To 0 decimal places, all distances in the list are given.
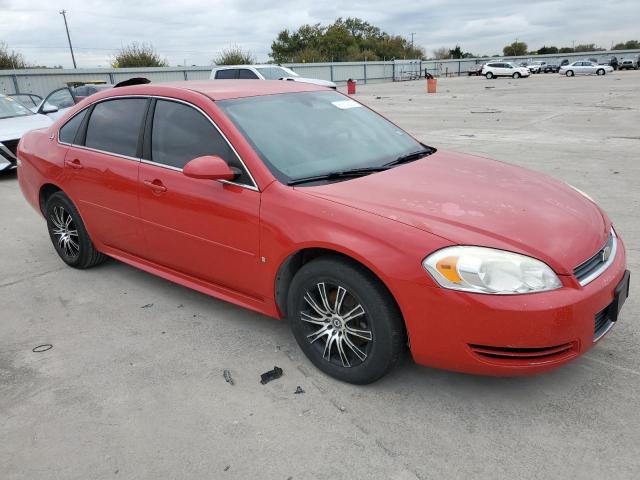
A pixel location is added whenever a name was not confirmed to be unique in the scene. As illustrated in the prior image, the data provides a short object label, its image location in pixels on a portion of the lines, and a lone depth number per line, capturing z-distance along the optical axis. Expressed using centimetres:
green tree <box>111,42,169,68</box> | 3816
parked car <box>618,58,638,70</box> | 5341
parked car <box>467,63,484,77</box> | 5918
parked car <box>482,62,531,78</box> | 4838
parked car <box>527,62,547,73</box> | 6075
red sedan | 245
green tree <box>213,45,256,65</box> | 4223
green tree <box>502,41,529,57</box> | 10081
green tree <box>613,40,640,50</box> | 8718
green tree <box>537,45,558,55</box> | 9550
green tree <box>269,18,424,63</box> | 7641
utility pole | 7453
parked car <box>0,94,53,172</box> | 889
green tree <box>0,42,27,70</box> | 3231
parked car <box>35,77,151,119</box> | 1317
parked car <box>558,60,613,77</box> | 4722
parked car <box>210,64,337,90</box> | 1894
